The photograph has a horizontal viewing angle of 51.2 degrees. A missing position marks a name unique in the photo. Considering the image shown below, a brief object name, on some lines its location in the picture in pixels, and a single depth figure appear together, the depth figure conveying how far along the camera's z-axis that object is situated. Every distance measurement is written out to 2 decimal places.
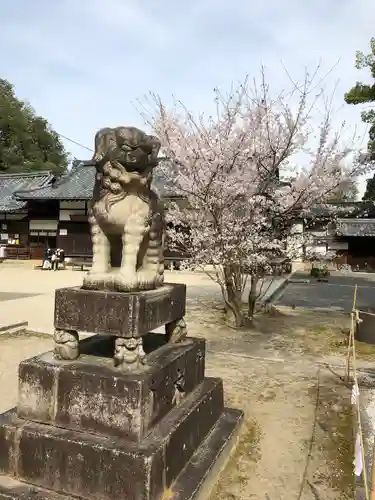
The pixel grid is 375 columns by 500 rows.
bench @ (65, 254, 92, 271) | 24.96
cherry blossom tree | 8.62
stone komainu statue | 2.93
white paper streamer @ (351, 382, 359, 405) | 3.35
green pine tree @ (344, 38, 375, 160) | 9.57
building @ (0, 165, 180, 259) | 26.91
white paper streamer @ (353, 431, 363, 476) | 2.14
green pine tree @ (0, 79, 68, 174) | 46.50
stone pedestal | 2.51
